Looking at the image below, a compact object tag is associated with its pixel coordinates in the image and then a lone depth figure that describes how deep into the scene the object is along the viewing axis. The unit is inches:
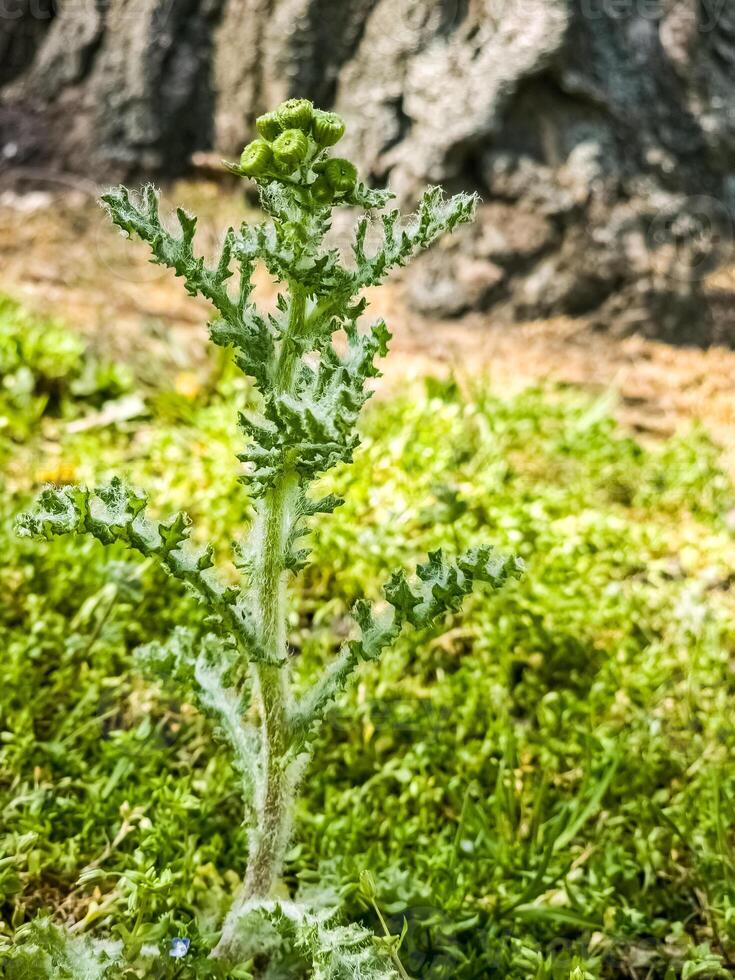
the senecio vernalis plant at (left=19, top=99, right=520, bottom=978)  7.7
